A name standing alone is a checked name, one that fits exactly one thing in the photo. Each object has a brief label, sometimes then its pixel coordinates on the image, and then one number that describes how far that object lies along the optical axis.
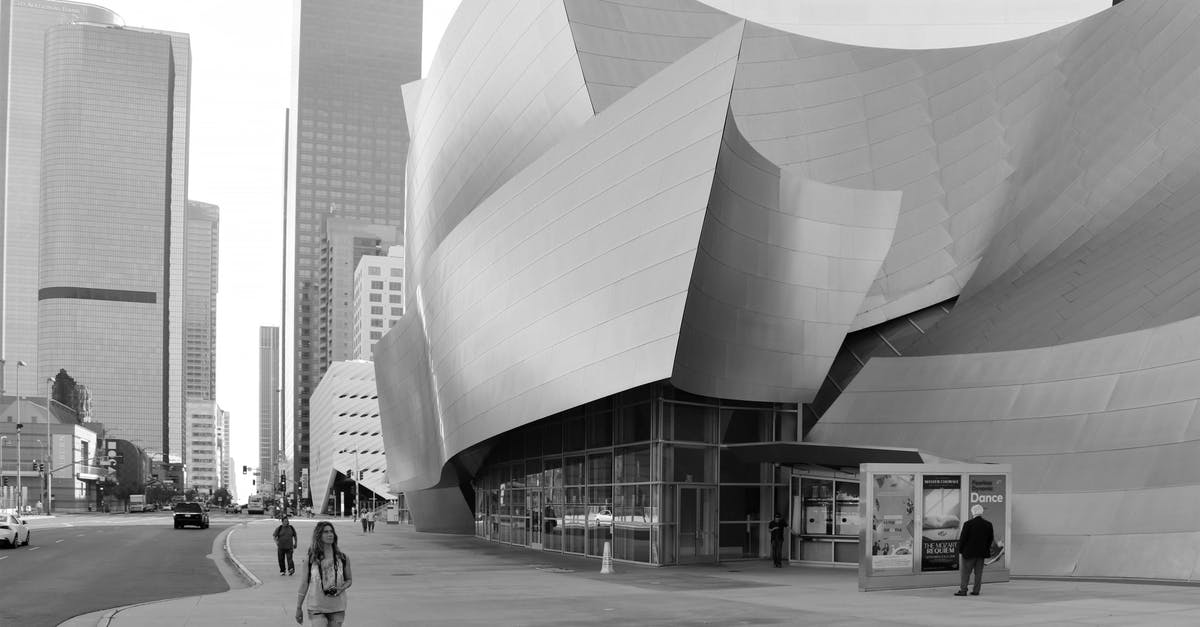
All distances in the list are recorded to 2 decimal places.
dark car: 58.62
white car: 35.91
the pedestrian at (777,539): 25.56
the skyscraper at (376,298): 168.50
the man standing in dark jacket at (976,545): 17.47
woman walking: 10.04
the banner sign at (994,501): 19.58
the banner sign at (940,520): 19.36
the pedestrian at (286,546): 24.78
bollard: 23.41
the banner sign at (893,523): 18.78
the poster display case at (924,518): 18.75
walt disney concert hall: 22.23
